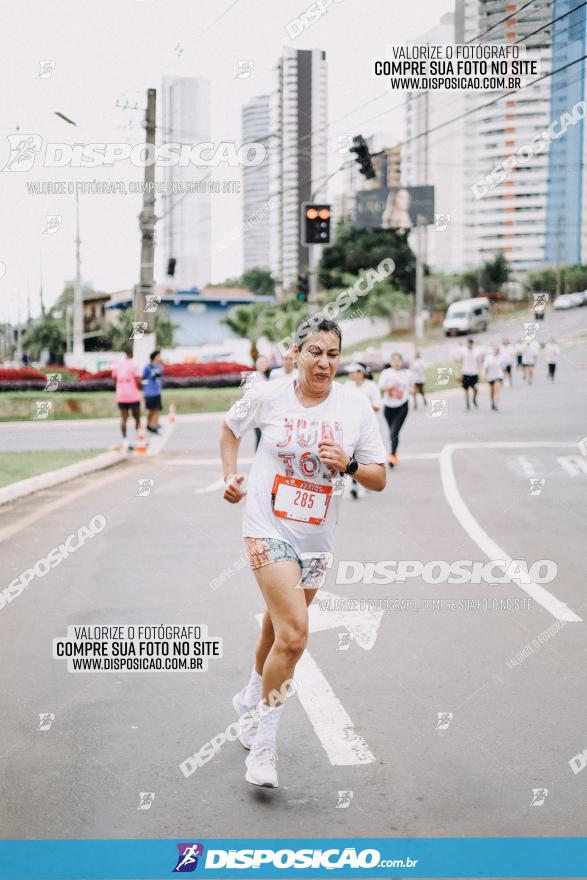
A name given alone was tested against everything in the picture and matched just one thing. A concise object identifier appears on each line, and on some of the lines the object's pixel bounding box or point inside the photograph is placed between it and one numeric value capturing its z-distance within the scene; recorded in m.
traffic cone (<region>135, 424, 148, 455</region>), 14.92
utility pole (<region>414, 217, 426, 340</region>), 17.80
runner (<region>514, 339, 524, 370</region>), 17.48
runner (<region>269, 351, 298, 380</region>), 10.96
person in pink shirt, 13.69
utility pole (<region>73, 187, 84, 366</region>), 9.95
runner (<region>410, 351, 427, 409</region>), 20.94
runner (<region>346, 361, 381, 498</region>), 10.90
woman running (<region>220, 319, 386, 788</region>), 3.81
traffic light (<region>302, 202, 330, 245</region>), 9.12
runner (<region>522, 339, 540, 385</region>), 13.98
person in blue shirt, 14.03
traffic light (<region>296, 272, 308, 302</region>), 13.69
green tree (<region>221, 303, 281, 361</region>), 23.84
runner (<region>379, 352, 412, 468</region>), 12.59
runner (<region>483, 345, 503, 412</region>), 17.59
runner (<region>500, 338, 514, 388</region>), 17.62
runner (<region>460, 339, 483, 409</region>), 18.09
